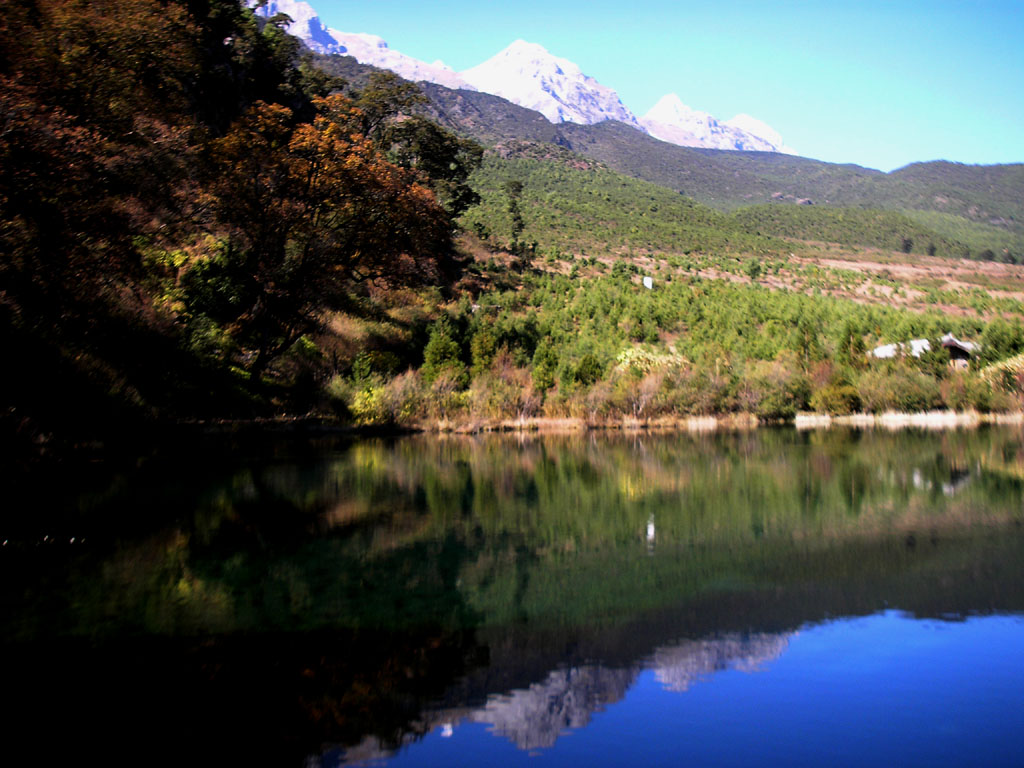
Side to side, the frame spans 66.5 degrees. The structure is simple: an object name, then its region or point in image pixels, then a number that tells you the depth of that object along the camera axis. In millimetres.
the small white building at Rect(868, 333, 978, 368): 30234
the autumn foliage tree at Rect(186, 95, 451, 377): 21453
